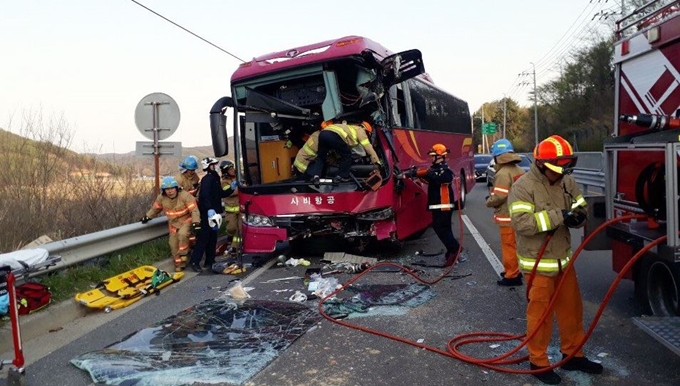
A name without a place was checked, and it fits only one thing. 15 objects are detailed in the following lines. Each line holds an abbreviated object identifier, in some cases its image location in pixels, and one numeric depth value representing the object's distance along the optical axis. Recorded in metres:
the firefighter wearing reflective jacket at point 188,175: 9.20
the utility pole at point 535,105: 49.22
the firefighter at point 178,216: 8.03
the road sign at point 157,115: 9.32
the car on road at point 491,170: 20.73
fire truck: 3.79
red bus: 8.04
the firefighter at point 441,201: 7.80
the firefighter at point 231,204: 9.56
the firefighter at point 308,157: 8.29
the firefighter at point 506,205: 6.57
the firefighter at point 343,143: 7.84
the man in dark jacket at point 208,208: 8.09
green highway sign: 63.65
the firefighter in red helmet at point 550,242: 3.96
